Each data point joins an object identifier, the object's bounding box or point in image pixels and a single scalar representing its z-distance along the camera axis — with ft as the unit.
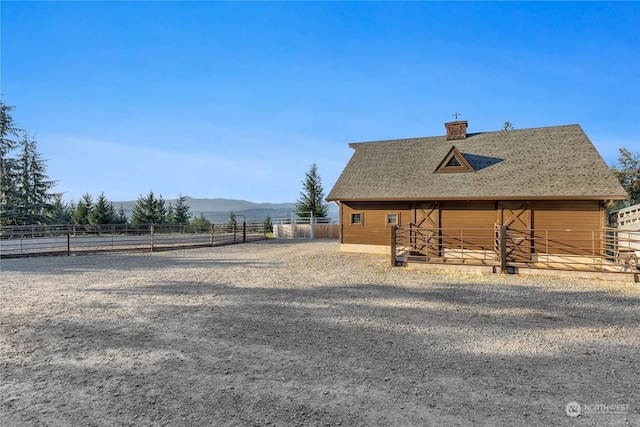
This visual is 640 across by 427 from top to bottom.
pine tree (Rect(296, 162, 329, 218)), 122.62
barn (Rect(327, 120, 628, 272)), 43.52
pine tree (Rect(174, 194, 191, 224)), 153.56
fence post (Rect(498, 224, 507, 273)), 38.24
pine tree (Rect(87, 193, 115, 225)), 116.37
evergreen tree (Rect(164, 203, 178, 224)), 144.95
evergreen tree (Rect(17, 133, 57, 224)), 100.37
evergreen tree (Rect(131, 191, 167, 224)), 133.80
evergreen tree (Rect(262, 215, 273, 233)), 122.68
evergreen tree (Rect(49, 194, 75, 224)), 111.64
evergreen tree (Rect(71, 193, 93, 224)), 120.57
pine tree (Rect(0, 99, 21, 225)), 93.40
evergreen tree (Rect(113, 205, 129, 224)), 127.85
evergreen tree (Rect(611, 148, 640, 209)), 97.86
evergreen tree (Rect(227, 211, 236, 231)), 84.94
